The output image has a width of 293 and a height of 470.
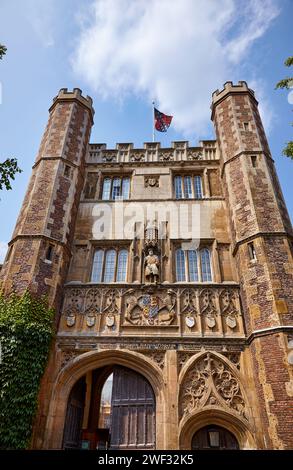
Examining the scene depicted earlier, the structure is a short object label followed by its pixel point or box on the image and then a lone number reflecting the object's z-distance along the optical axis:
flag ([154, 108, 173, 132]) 18.05
